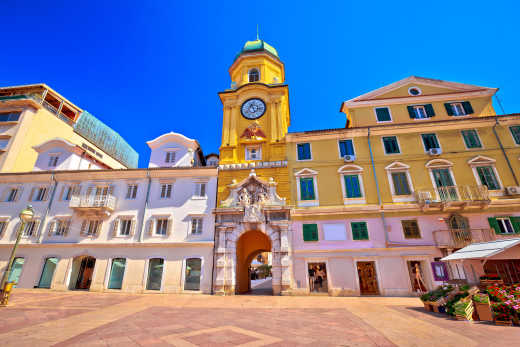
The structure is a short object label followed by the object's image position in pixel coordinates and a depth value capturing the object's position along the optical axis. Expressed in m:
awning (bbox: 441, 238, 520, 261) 9.53
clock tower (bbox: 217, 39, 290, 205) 22.81
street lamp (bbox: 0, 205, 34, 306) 11.97
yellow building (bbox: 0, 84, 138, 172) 29.30
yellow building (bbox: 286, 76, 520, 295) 18.22
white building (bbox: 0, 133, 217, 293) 20.41
